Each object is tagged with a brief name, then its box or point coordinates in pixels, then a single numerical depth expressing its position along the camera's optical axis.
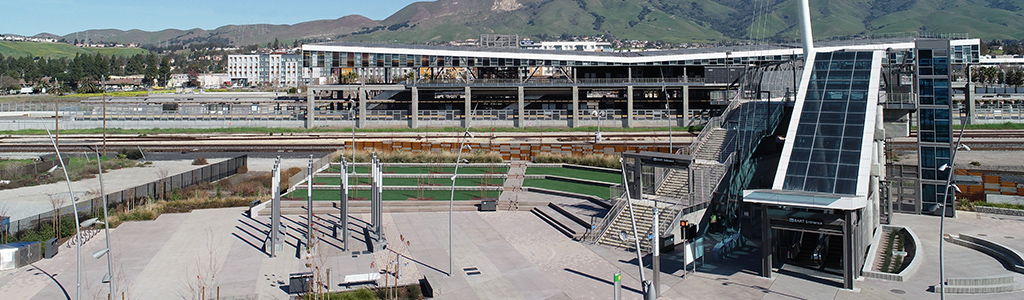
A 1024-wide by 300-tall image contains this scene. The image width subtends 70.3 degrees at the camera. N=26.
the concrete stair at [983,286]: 22.17
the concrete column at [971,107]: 73.07
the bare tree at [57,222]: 29.94
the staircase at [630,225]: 29.27
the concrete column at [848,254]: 22.66
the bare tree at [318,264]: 21.75
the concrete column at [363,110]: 78.31
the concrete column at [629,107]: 79.56
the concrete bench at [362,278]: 23.30
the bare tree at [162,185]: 39.56
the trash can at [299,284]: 22.34
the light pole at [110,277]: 19.67
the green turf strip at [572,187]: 40.19
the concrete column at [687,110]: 79.56
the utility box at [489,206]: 37.28
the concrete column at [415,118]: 79.75
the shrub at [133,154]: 57.77
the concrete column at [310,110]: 79.94
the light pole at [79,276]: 19.41
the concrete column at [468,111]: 78.54
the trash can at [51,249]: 26.98
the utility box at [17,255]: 25.62
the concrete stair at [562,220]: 31.55
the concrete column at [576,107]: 79.56
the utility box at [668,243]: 27.64
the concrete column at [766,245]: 23.92
